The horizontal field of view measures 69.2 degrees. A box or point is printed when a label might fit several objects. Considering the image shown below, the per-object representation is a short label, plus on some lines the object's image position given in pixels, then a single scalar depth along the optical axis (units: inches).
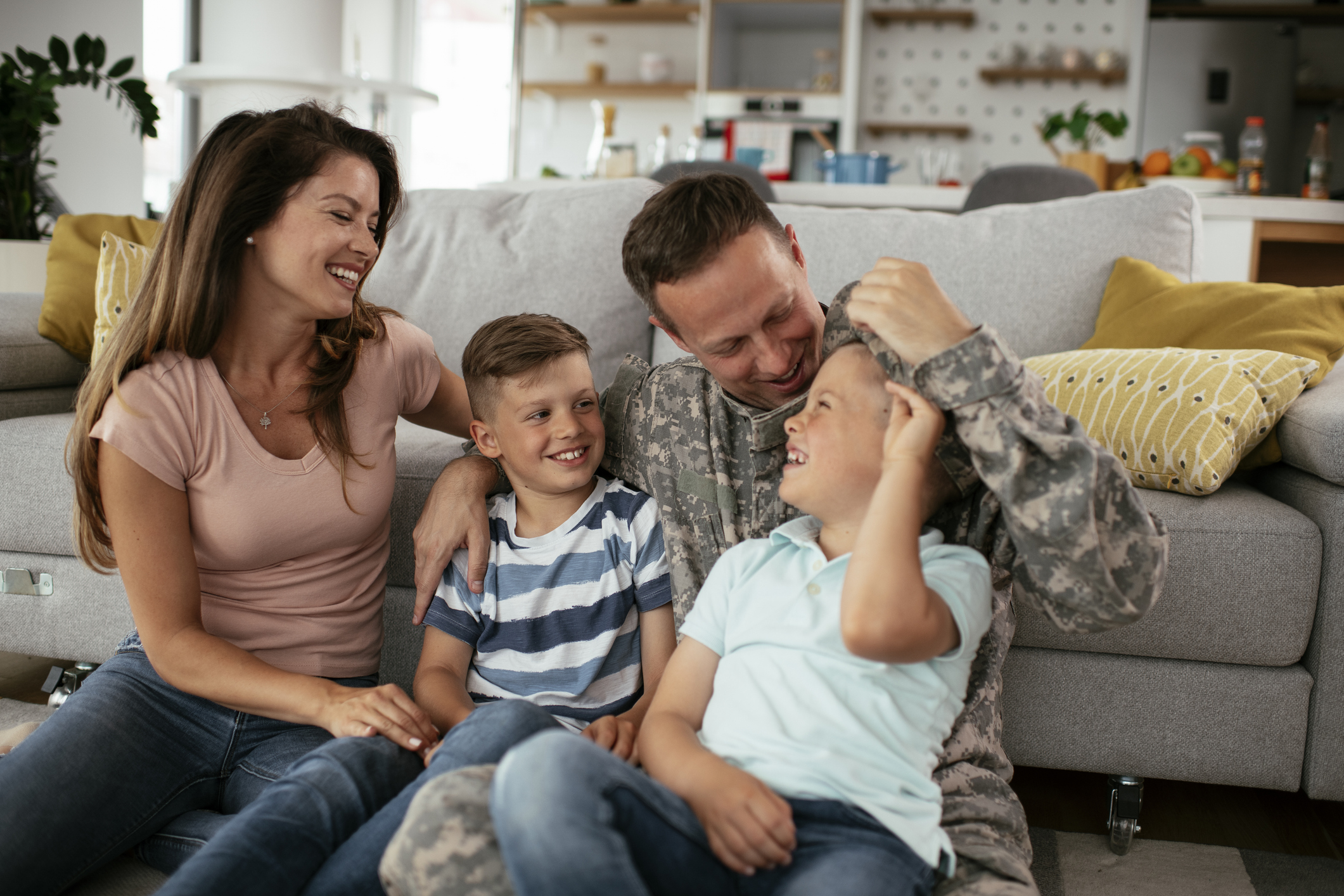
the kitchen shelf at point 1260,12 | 206.8
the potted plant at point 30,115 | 109.3
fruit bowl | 166.7
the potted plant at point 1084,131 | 169.6
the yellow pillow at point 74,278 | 80.5
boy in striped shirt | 47.2
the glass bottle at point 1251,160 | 162.1
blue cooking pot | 171.3
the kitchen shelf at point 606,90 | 238.5
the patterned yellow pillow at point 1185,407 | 53.9
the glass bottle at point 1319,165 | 157.2
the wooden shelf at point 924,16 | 225.0
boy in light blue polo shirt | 30.1
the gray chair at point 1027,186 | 104.6
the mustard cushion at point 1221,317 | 61.7
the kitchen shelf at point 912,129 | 231.9
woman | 42.0
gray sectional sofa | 51.3
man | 33.3
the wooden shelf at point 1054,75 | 221.0
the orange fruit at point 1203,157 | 176.9
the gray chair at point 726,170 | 96.3
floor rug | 49.6
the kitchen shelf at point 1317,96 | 208.1
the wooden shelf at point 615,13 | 233.0
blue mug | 173.8
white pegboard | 223.0
